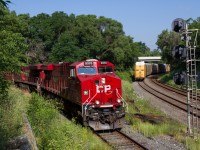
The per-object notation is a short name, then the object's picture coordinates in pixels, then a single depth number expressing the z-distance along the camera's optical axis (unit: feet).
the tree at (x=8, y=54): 33.44
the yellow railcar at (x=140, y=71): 168.35
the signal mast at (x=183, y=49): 42.32
